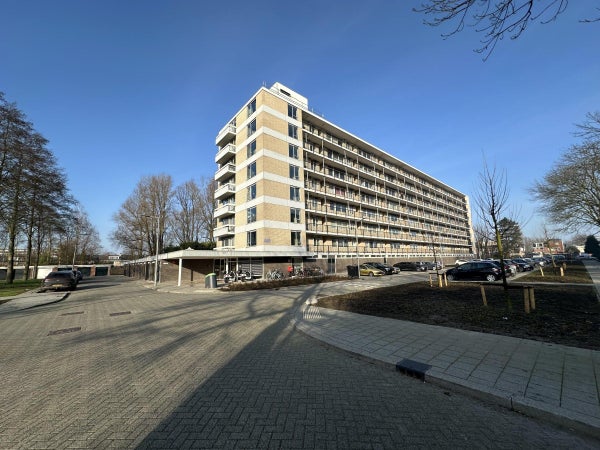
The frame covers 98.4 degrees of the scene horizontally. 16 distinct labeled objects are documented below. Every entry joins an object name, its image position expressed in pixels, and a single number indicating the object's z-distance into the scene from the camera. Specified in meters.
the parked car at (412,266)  40.19
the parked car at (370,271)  32.94
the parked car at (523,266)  33.25
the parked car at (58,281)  21.88
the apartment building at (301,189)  29.91
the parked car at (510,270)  23.84
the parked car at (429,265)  41.06
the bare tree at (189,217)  46.59
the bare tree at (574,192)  22.58
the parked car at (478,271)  20.12
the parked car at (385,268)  33.57
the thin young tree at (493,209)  10.07
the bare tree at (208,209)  47.31
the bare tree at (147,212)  42.78
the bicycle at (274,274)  26.79
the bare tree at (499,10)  3.90
